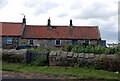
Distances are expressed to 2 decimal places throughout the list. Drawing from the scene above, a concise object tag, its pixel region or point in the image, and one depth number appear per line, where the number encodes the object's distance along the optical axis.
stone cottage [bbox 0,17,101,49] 27.60
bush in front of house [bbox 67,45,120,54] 10.03
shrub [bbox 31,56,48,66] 9.62
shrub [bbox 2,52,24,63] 9.97
